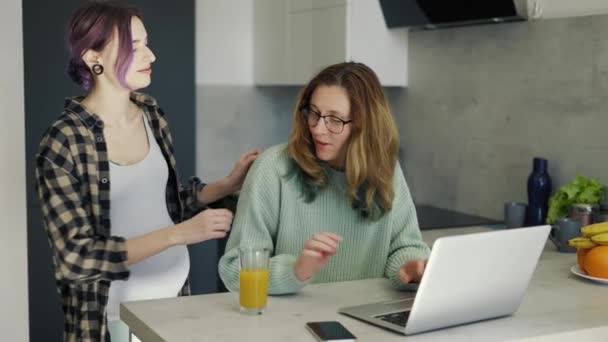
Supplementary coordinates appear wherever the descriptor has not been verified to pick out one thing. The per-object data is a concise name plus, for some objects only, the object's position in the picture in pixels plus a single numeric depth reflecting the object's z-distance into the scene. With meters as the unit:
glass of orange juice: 1.73
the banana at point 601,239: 2.12
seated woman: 2.12
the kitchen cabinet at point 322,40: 3.52
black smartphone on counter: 1.58
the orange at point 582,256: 2.18
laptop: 1.59
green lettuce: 2.81
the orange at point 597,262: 2.09
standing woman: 2.05
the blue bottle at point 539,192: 3.03
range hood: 3.08
